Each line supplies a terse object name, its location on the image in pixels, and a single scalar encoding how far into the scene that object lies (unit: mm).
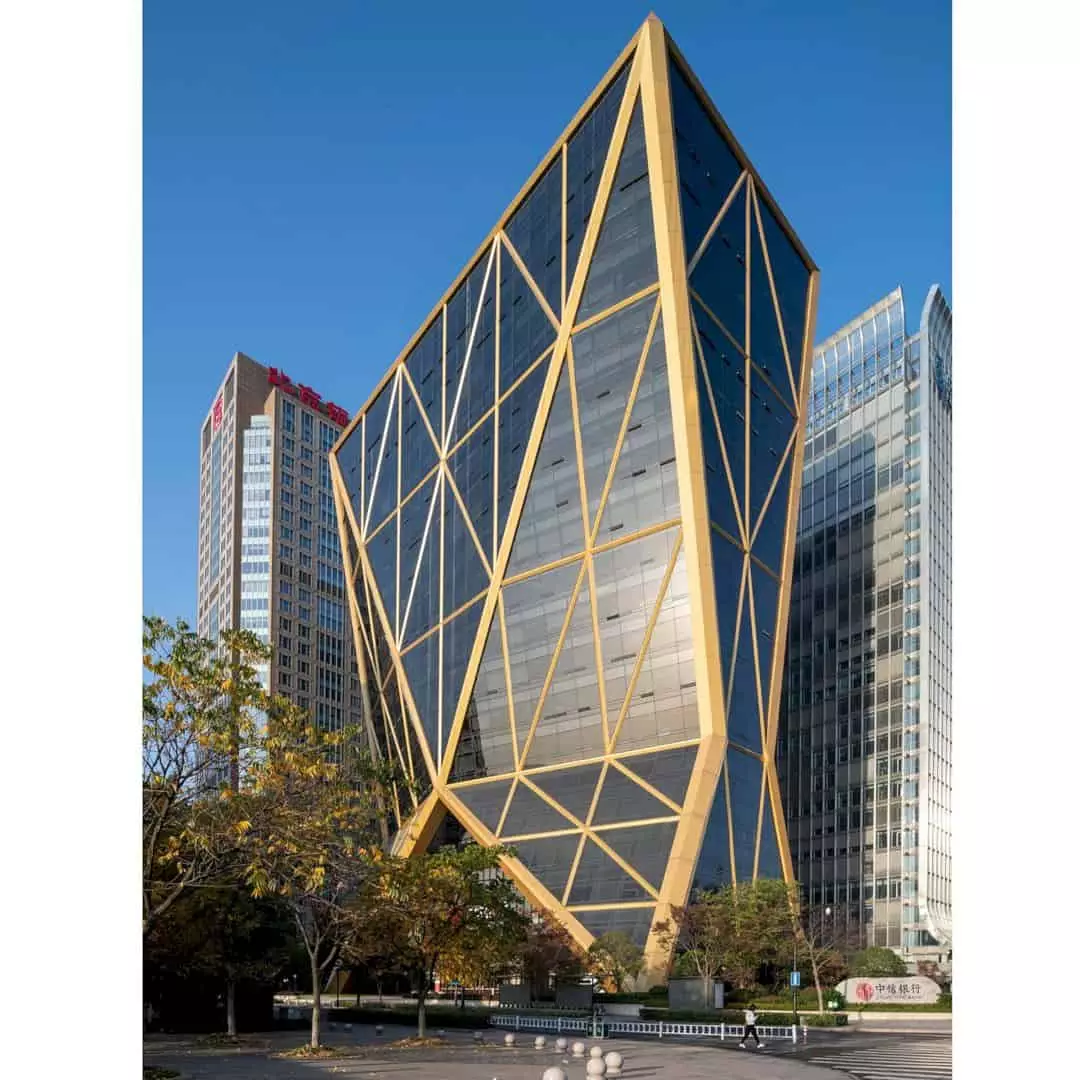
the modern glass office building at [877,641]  47781
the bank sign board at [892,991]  24391
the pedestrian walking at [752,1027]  20703
